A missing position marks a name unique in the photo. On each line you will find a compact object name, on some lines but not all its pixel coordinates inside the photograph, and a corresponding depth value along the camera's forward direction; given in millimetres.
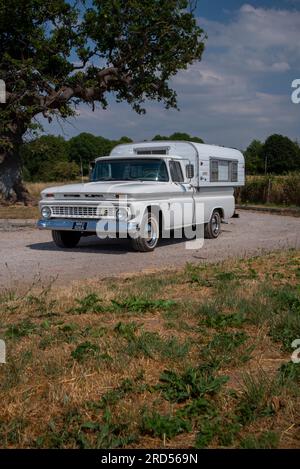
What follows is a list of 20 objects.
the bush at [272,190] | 26703
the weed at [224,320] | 4895
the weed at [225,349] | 3994
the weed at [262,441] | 2852
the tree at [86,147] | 80350
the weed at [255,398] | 3195
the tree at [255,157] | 62878
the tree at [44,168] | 60062
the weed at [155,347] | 4109
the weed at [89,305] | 5492
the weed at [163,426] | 3021
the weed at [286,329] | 4430
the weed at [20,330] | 4657
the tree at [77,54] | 21969
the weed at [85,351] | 4043
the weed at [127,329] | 4551
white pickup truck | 10469
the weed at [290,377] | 3454
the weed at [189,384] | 3434
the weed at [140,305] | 5520
